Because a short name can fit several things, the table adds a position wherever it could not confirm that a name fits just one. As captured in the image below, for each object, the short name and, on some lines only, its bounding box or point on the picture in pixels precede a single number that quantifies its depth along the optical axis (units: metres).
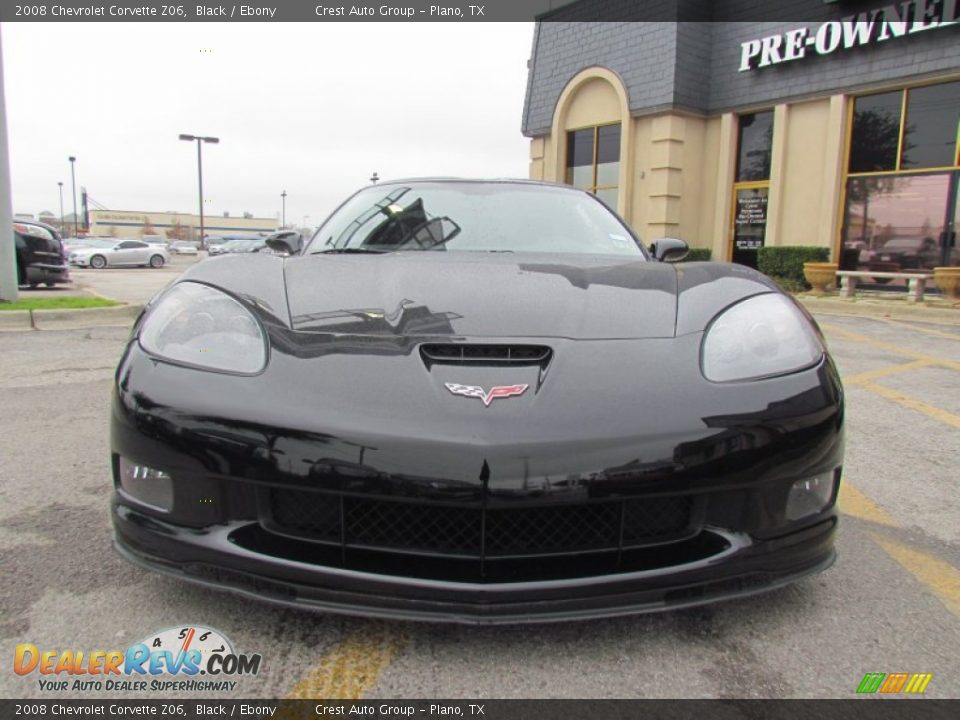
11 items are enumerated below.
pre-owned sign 11.49
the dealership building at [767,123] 12.18
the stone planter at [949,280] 10.15
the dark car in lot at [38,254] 10.59
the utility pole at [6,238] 7.39
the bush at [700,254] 15.57
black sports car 1.42
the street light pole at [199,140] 36.84
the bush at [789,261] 13.16
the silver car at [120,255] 28.72
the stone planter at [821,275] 12.01
